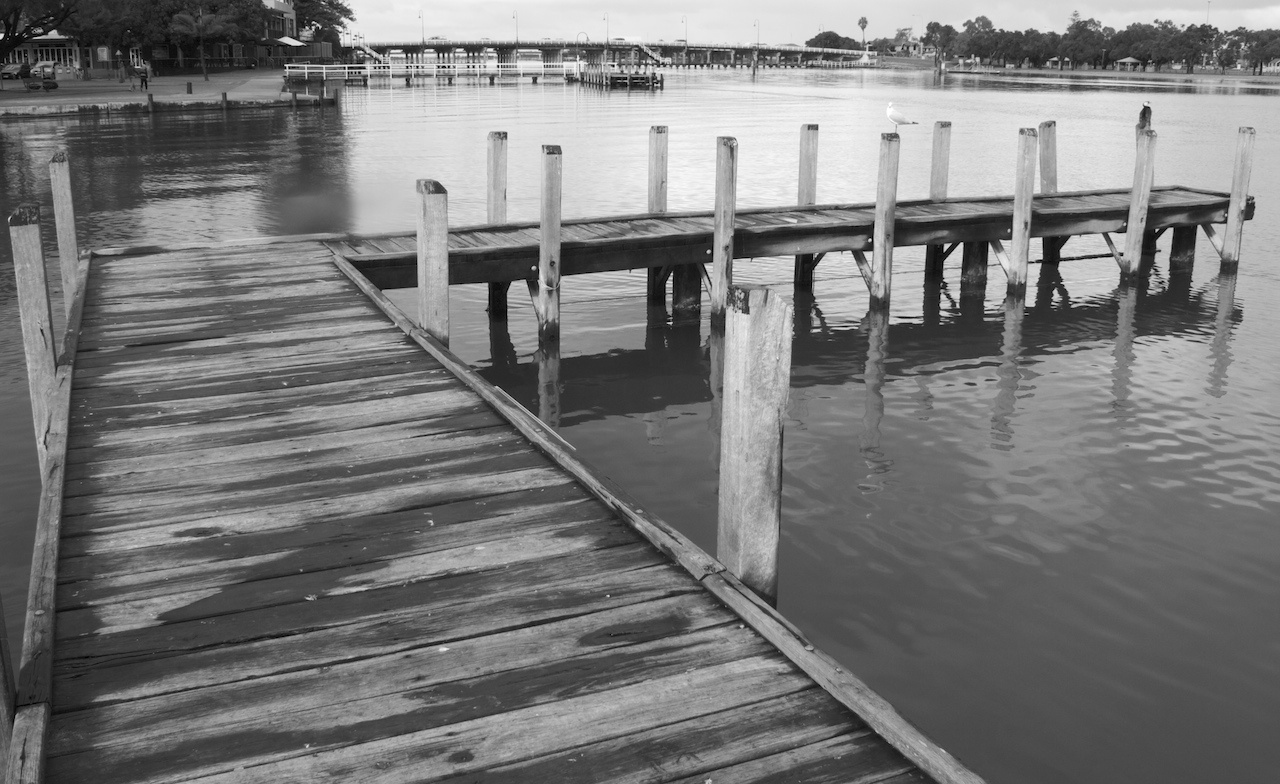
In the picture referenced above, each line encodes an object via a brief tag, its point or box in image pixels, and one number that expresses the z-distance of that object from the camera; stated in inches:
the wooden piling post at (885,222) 554.6
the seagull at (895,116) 970.4
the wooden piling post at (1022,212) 578.2
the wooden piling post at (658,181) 573.3
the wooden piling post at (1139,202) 634.2
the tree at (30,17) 1962.4
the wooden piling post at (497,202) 561.9
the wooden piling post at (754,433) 184.5
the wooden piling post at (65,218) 406.0
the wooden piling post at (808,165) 626.5
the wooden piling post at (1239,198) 670.2
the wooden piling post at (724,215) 514.0
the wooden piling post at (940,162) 649.0
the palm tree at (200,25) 2938.0
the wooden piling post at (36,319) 279.3
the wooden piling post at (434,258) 356.8
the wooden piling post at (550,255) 474.9
